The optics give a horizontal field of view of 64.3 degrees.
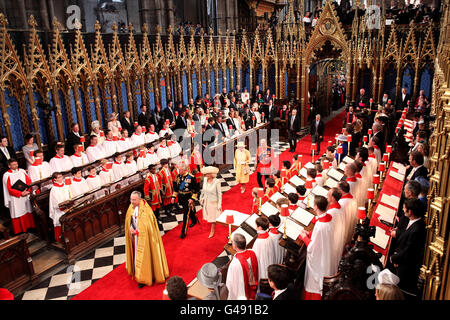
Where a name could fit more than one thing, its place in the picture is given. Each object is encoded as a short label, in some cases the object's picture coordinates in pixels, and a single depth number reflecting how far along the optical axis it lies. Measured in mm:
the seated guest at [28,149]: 9731
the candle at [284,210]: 6101
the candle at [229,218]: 6277
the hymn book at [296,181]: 8158
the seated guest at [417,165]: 6806
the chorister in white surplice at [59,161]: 9883
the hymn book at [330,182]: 8001
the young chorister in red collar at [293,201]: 6670
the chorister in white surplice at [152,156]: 10984
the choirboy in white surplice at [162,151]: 11336
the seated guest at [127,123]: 13248
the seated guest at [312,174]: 7699
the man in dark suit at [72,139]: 11477
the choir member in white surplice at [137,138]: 11992
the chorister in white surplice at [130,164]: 10242
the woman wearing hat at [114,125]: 12133
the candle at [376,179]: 7254
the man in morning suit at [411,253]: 4535
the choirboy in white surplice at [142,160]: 10677
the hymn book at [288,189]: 7834
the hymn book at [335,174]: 8383
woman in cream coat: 8445
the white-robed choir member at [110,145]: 11148
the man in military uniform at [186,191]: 8539
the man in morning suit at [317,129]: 14666
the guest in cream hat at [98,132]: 11477
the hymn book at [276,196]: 7361
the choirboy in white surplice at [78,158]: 10273
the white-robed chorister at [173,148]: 11664
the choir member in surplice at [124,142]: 11531
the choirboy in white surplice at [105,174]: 9438
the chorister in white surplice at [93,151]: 10781
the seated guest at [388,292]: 3229
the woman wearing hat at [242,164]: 11109
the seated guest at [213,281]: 4203
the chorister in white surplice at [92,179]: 9047
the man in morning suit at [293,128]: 14867
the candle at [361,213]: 5591
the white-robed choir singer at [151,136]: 12455
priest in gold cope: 6590
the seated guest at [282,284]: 3959
